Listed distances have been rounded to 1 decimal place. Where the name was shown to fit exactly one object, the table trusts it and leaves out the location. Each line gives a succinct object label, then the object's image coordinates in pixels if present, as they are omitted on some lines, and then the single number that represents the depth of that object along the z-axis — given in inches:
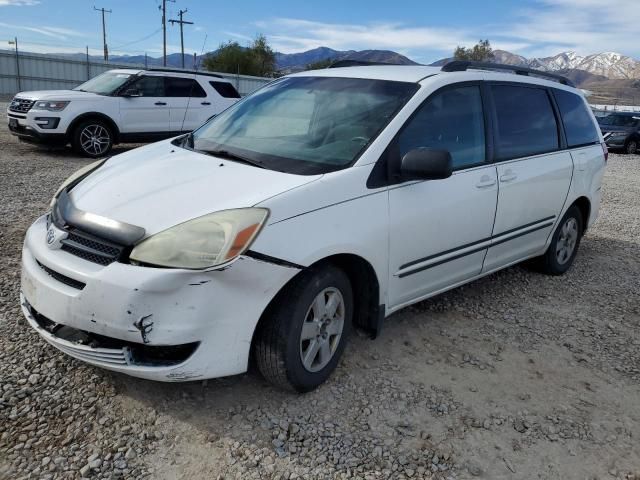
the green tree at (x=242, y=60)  2293.3
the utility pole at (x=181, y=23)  2189.2
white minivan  97.9
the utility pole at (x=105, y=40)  2342.4
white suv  389.7
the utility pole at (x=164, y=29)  2016.5
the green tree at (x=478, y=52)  2221.1
